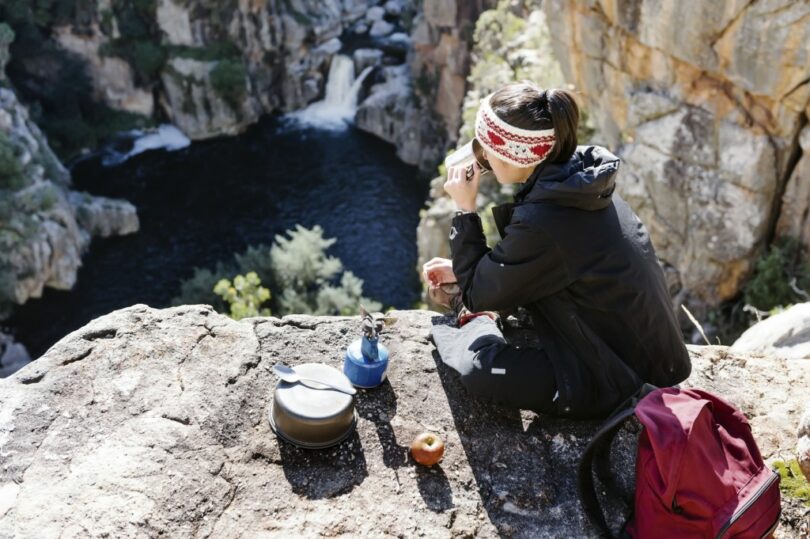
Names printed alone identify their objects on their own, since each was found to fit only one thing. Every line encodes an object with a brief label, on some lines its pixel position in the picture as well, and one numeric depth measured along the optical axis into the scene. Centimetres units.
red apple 373
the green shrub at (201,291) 2627
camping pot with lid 365
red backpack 297
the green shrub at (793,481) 368
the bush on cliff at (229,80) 4153
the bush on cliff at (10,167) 2966
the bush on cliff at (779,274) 1504
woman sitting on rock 357
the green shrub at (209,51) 4259
